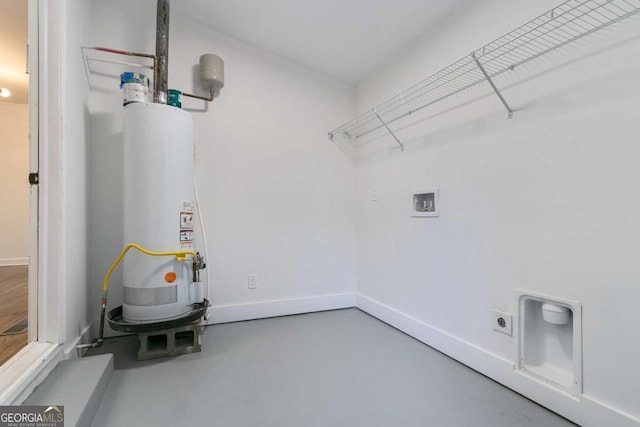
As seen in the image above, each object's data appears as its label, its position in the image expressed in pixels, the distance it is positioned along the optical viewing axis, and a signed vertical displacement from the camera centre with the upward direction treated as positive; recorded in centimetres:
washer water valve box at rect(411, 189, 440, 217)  188 +6
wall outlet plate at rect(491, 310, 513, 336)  144 -57
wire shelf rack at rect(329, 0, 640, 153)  111 +80
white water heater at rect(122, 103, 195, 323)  169 +1
